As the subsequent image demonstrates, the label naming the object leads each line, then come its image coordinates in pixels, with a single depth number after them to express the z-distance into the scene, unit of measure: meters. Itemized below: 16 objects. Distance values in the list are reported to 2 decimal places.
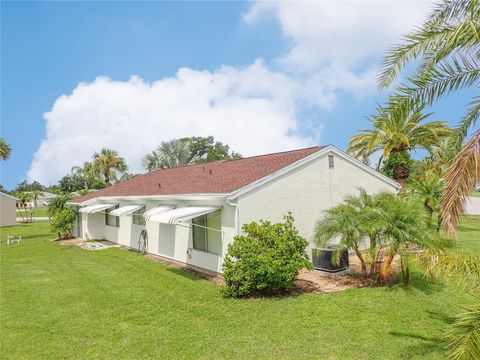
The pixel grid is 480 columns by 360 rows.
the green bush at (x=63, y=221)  33.66
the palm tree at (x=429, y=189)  23.25
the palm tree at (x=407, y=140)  28.11
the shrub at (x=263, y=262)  13.04
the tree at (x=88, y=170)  66.94
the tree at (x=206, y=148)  76.69
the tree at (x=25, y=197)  64.69
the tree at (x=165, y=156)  48.16
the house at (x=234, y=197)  16.58
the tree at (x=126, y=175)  84.29
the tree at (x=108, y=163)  65.47
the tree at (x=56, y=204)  36.28
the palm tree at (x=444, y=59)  7.32
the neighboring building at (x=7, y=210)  55.59
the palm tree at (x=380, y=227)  12.77
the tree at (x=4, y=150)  42.31
